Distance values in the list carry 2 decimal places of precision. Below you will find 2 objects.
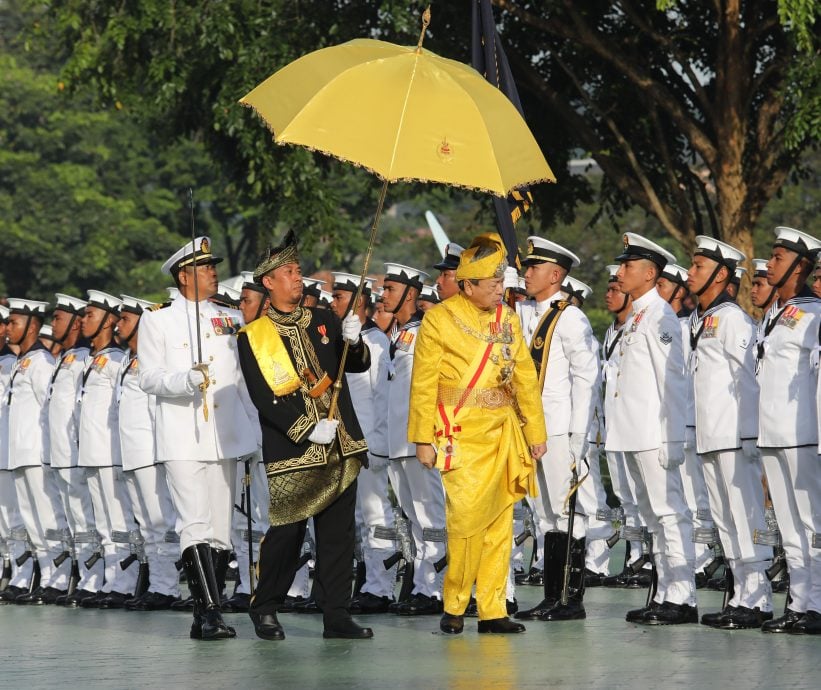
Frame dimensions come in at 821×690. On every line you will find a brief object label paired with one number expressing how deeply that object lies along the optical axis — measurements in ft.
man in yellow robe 61.21
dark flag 71.41
